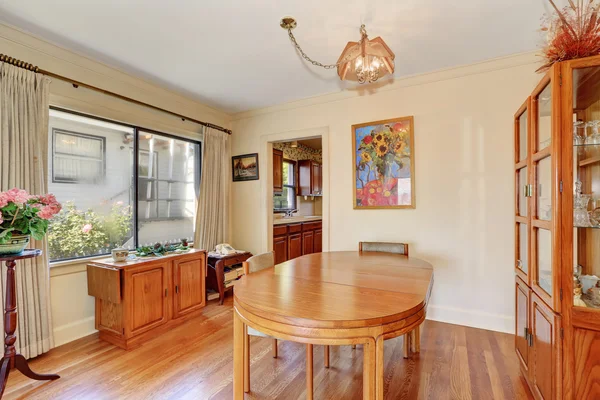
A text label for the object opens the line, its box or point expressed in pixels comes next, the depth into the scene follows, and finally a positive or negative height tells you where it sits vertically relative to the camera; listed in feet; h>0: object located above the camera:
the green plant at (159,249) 9.00 -1.68
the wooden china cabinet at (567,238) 4.32 -0.69
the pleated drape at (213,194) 11.91 +0.25
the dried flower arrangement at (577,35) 4.36 +2.58
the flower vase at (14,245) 5.52 -0.89
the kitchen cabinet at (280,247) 13.58 -2.43
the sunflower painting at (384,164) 9.78 +1.25
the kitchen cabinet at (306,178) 18.97 +1.43
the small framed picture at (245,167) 13.03 +1.54
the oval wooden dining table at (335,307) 3.59 -1.55
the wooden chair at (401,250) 7.10 -1.57
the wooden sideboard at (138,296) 7.66 -2.85
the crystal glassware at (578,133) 4.53 +1.06
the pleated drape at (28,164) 6.68 +0.93
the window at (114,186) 8.30 +0.50
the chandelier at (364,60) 5.50 +2.89
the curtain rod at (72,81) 6.73 +3.40
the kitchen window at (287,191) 17.88 +0.52
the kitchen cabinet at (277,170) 15.03 +1.59
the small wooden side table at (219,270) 10.84 -2.78
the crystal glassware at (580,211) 4.52 -0.25
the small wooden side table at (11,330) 5.74 -2.75
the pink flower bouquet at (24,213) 5.45 -0.24
